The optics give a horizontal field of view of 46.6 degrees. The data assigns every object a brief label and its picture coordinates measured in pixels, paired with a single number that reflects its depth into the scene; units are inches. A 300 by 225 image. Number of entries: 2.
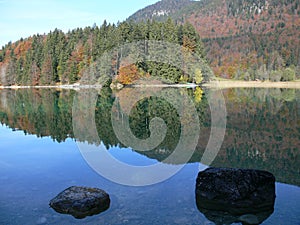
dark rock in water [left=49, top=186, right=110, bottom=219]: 277.1
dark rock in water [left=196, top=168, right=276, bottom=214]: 290.4
